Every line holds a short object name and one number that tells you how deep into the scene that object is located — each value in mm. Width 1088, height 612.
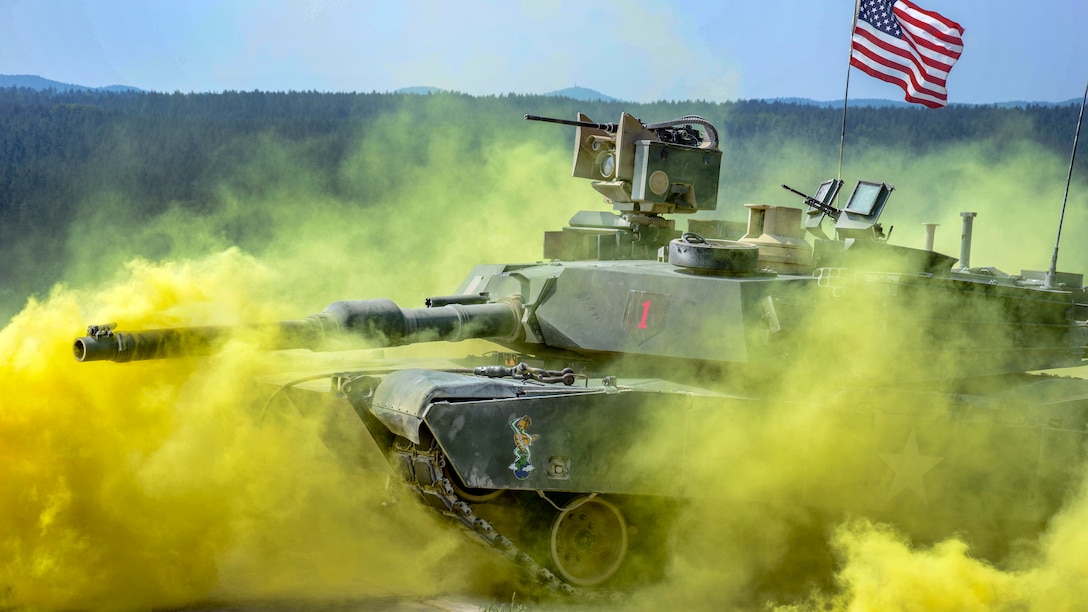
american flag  25656
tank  15102
